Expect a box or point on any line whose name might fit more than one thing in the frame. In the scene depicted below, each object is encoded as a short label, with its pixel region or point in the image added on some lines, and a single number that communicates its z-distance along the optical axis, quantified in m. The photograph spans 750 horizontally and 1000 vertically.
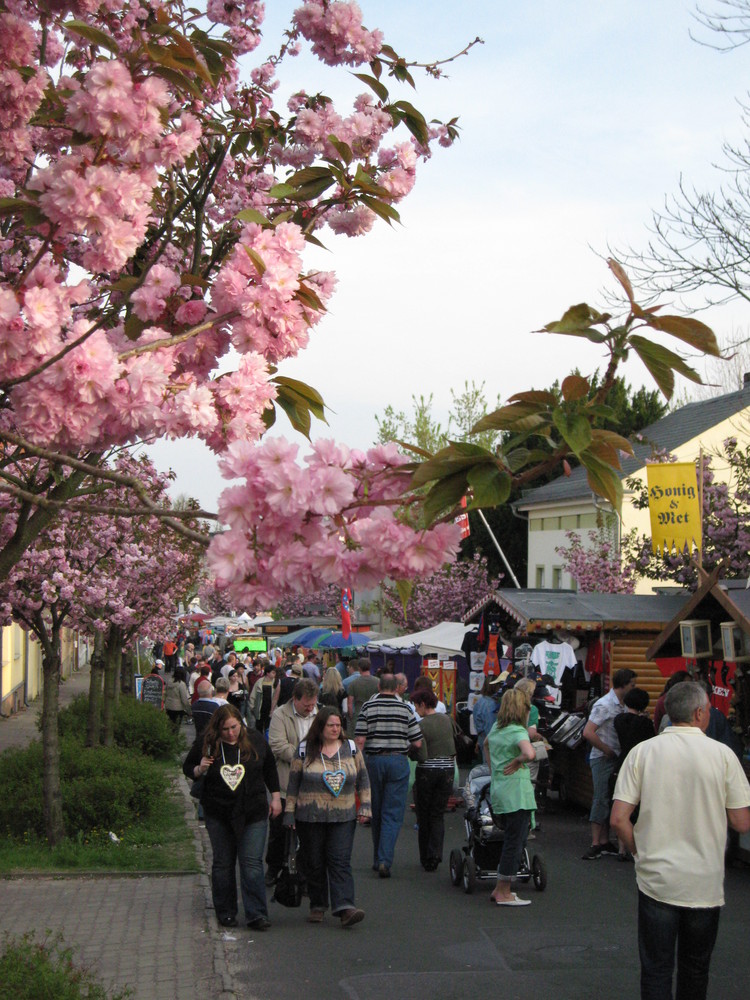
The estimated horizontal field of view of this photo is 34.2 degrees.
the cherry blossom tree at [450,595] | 41.59
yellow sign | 15.95
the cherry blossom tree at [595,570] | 29.67
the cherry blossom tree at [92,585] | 12.32
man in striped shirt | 11.18
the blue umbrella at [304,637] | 32.69
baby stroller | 10.35
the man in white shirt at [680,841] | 5.59
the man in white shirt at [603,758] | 12.31
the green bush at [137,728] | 19.66
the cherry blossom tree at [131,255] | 3.52
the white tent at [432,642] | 24.73
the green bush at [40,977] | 5.48
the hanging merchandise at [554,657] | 17.03
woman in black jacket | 8.90
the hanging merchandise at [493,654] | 21.91
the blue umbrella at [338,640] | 29.73
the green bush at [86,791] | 12.44
